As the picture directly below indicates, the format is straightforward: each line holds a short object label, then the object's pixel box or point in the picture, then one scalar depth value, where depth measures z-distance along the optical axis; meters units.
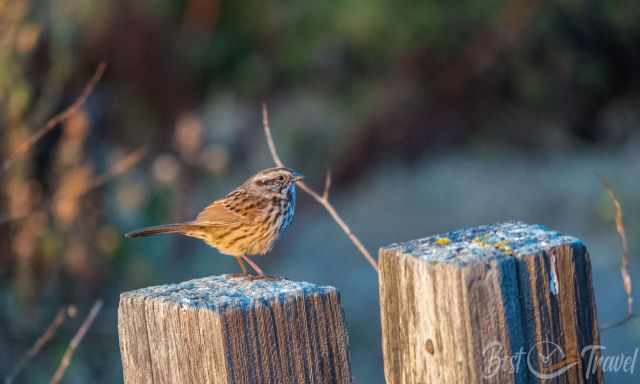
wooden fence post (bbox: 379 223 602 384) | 3.81
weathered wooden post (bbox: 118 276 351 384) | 3.85
